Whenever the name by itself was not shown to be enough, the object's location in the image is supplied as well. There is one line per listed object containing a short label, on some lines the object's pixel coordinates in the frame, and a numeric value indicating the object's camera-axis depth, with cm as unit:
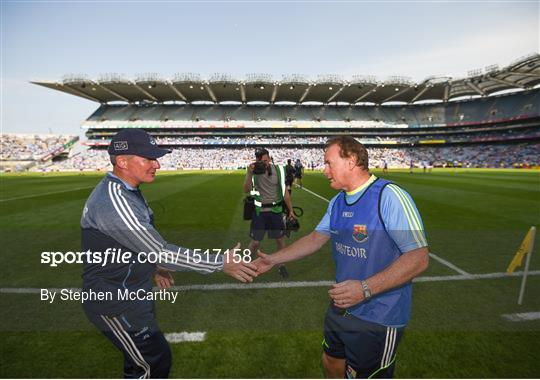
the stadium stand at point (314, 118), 5831
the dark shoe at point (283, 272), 550
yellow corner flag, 422
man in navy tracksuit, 193
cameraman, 538
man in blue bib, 183
